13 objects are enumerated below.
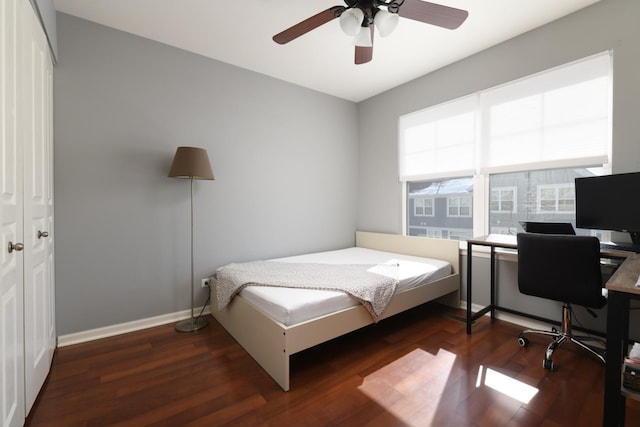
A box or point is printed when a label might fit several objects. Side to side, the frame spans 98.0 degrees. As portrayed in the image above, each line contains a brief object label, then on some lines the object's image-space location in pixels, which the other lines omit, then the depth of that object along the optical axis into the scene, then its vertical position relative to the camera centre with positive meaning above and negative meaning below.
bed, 1.73 -0.80
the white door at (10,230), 1.12 -0.09
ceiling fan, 1.66 +1.21
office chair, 1.75 -0.43
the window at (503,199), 2.67 +0.10
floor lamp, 2.36 +0.38
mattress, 1.79 -0.61
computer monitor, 1.80 +0.04
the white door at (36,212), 1.44 -0.02
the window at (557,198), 2.33 +0.10
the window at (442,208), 3.04 +0.01
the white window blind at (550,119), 2.17 +0.79
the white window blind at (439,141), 2.97 +0.80
